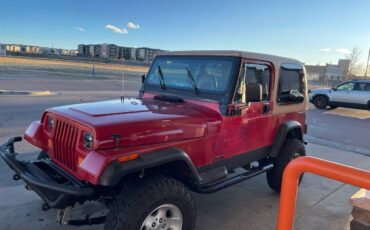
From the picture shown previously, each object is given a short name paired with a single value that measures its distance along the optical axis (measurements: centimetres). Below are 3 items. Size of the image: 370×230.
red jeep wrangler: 256
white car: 1541
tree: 4356
